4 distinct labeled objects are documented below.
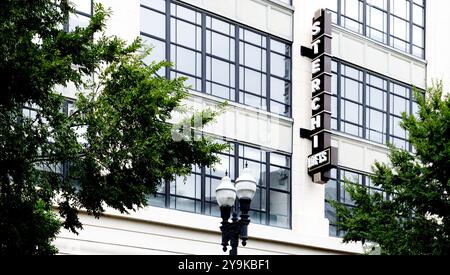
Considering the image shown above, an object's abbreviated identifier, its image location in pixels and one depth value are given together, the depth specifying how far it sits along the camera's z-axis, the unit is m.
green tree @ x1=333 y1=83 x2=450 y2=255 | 25.41
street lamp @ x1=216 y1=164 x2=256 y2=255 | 20.30
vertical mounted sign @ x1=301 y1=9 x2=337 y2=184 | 32.78
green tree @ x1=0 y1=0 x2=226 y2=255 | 17.45
